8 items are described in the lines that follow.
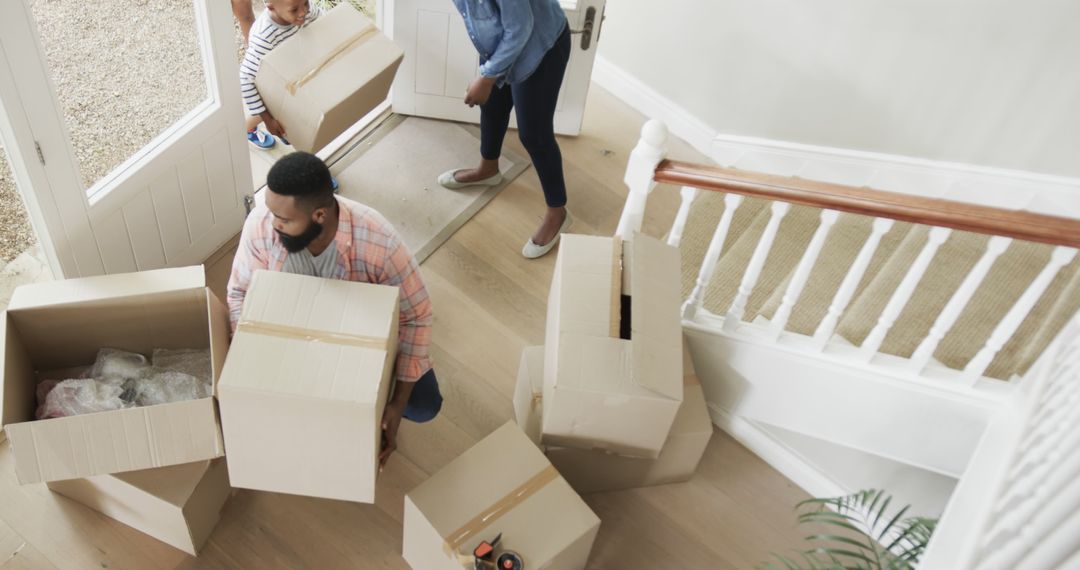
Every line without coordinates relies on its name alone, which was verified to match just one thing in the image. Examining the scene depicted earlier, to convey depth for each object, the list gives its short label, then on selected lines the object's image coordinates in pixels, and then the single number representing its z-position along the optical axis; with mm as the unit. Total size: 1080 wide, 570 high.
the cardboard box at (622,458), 2416
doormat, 3191
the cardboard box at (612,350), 2104
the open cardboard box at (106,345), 1888
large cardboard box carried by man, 1714
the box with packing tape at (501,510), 2055
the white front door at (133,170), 2076
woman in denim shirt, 2516
